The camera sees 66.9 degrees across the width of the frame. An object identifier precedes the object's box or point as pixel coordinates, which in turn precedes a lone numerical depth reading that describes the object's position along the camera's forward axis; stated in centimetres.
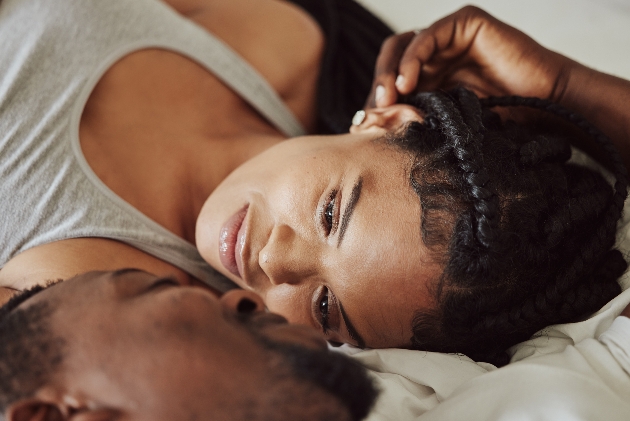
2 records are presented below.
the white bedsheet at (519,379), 66
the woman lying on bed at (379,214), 73
